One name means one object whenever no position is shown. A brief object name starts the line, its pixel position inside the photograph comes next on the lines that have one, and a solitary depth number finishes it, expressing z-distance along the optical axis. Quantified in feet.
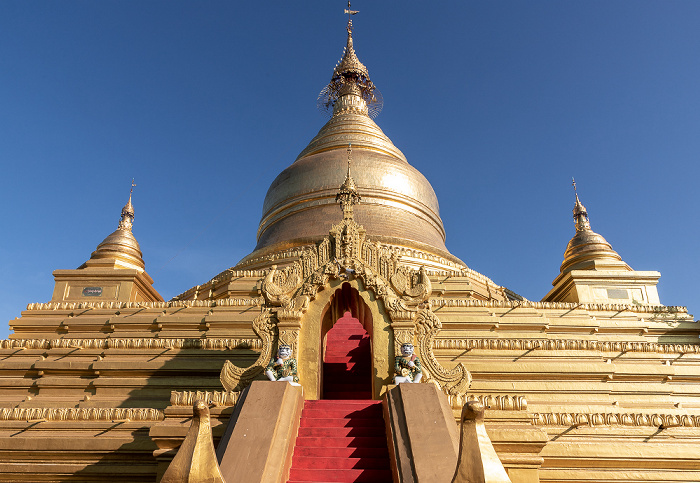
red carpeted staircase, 22.02
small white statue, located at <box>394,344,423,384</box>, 28.37
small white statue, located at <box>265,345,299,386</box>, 28.48
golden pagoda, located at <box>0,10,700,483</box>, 23.06
